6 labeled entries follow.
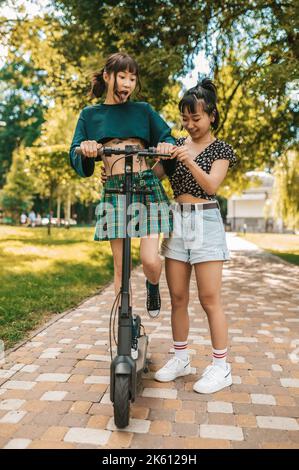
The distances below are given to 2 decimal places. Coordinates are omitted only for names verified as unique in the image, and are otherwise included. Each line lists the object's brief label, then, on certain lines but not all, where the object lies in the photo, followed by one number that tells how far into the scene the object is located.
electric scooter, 2.33
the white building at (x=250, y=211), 51.44
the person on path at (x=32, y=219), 41.95
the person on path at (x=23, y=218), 39.66
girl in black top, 2.87
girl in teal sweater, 2.77
